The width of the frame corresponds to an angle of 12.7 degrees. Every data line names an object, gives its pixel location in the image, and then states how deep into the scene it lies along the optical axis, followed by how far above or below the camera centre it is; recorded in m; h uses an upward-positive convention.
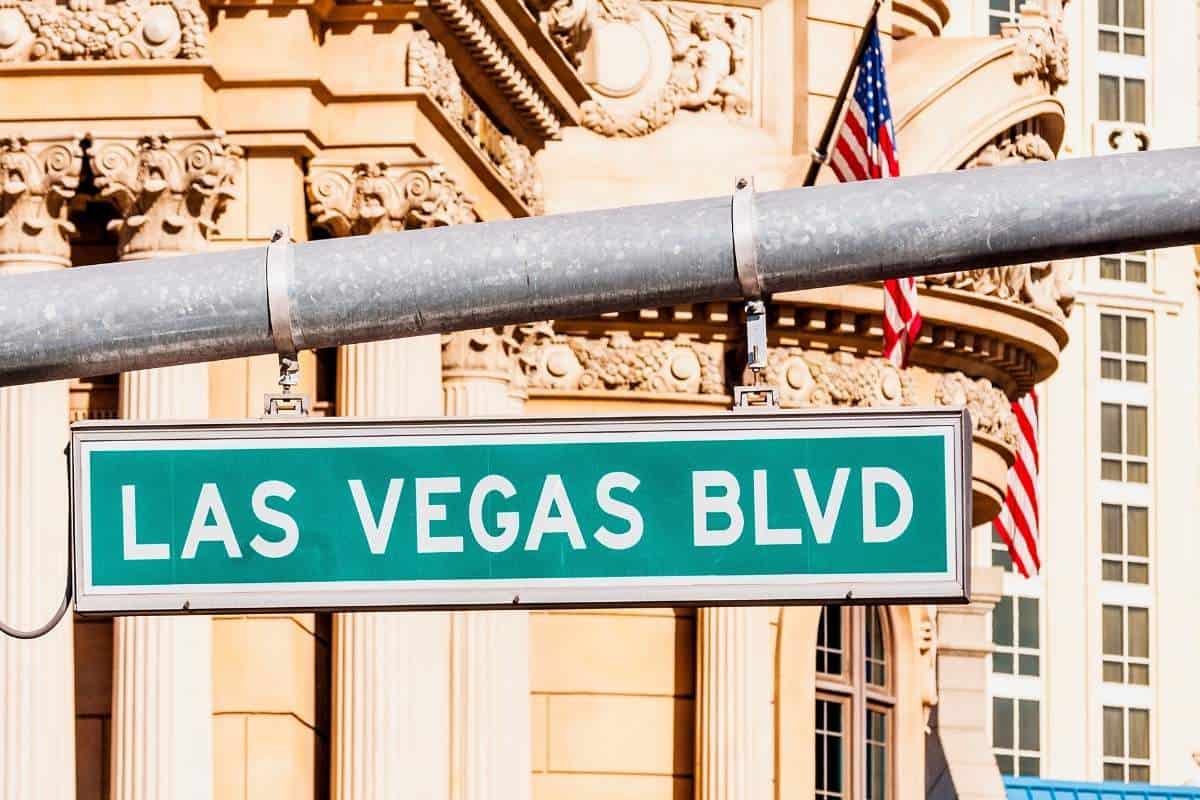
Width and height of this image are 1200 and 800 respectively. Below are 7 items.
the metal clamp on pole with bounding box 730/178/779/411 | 13.89 +0.40
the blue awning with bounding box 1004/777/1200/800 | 71.76 -4.85
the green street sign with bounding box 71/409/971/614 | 14.42 -0.23
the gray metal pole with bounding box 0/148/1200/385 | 13.71 +0.42
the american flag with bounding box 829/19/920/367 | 44.64 +2.31
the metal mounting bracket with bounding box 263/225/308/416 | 14.00 +0.33
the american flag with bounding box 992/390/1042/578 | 53.19 -0.53
